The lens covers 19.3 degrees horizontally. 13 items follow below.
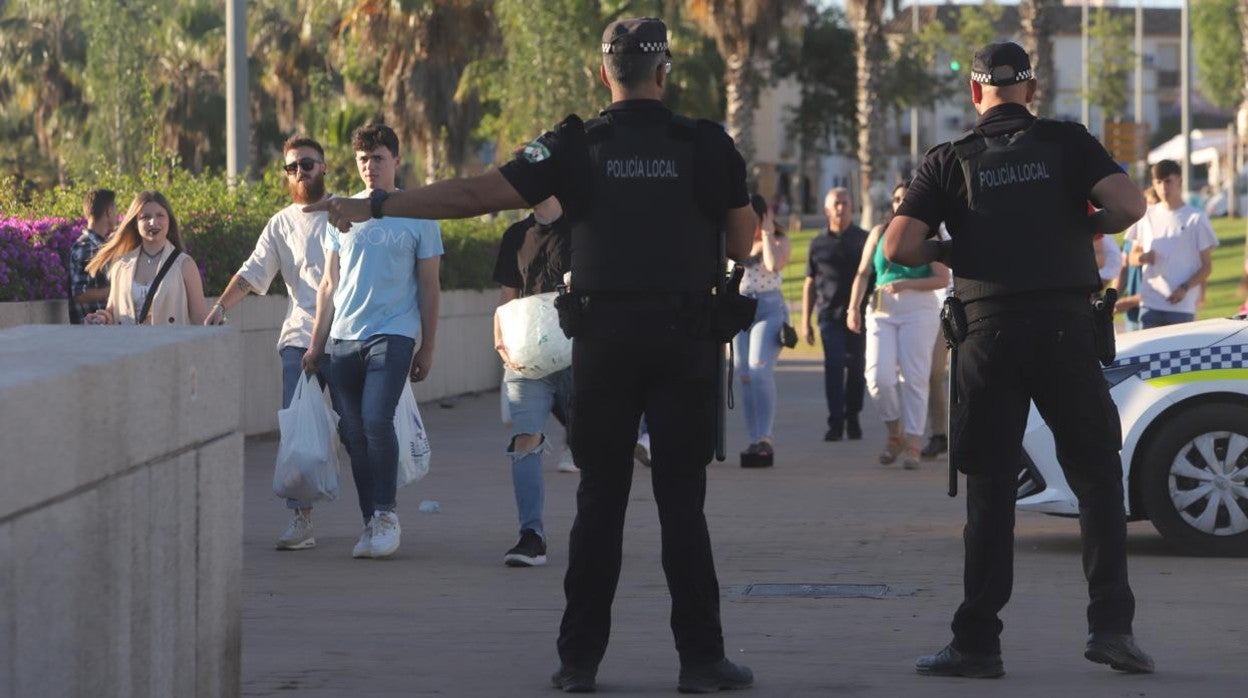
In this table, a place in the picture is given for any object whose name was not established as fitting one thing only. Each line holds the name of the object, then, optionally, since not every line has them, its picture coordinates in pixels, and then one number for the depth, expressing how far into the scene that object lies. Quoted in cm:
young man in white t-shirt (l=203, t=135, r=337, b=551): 1578
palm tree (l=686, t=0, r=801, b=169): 6177
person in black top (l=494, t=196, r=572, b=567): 1494
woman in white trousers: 2148
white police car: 1506
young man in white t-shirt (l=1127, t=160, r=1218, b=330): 2316
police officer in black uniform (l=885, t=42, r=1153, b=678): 1063
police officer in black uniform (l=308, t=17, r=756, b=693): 1010
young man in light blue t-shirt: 1484
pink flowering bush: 1985
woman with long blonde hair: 1694
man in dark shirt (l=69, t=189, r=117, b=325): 1940
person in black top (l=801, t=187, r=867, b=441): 2581
